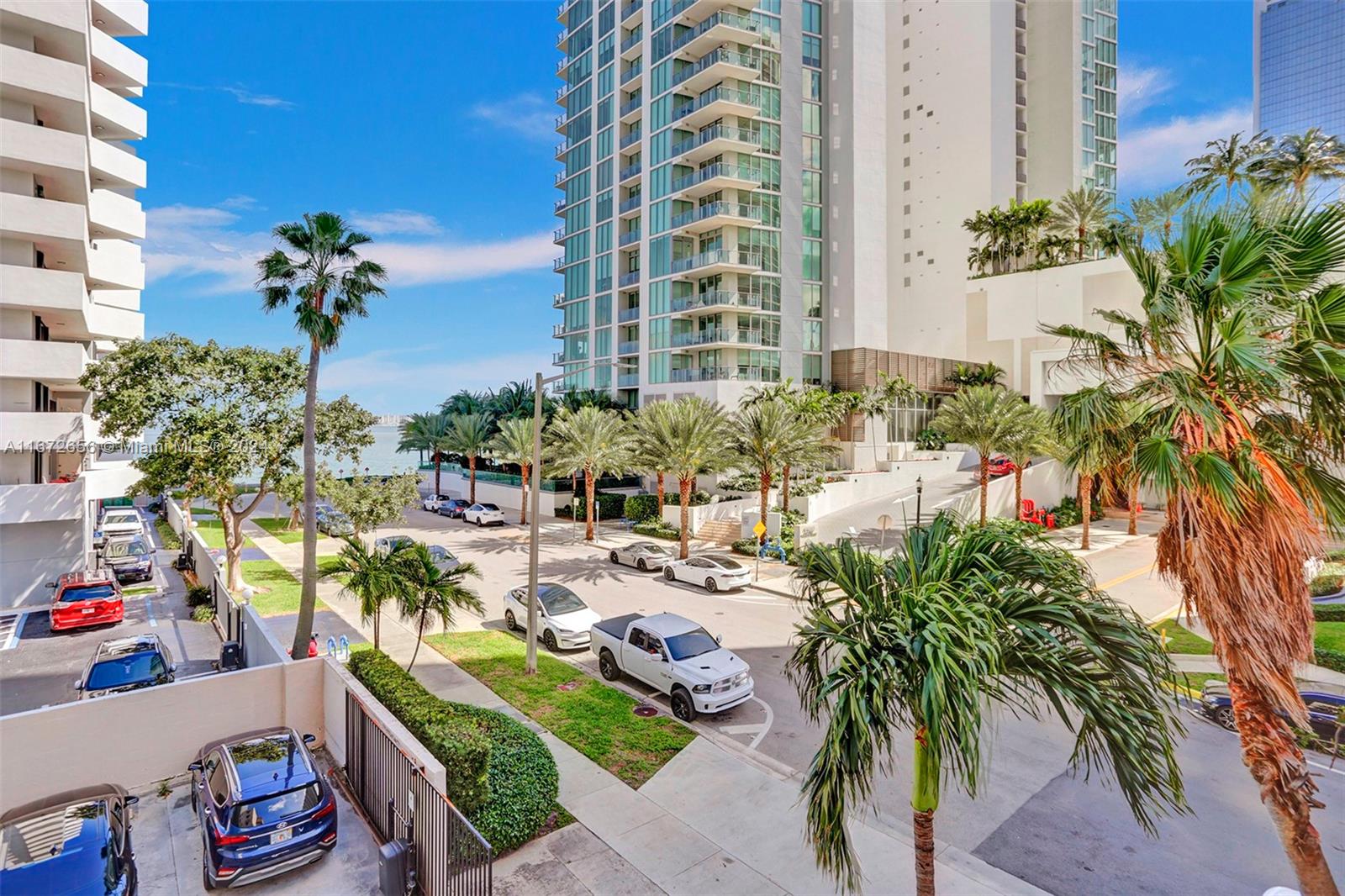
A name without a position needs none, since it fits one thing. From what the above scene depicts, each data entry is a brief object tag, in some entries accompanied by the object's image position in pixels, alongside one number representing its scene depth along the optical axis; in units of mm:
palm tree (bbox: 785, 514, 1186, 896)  5492
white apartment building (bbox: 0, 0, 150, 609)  24266
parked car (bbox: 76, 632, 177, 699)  13047
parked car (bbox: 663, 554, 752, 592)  25125
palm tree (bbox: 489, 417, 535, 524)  40125
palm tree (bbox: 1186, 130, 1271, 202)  39562
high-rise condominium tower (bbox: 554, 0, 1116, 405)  50375
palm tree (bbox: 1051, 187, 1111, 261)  55844
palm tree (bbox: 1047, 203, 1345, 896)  6051
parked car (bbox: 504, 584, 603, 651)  18328
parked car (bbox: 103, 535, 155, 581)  26453
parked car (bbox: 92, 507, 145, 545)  34094
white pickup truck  13797
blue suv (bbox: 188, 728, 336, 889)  8227
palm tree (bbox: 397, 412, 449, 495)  53728
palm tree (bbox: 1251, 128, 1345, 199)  35500
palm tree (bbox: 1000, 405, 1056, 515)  32094
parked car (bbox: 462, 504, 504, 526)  42494
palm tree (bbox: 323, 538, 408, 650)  14023
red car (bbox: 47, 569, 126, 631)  20594
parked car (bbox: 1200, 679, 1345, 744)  12219
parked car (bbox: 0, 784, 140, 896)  7215
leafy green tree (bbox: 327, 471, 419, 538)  29203
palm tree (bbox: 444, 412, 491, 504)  48812
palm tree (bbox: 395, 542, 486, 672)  14250
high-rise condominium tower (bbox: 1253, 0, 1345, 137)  130375
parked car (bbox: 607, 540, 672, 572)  28578
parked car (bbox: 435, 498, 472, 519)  46875
